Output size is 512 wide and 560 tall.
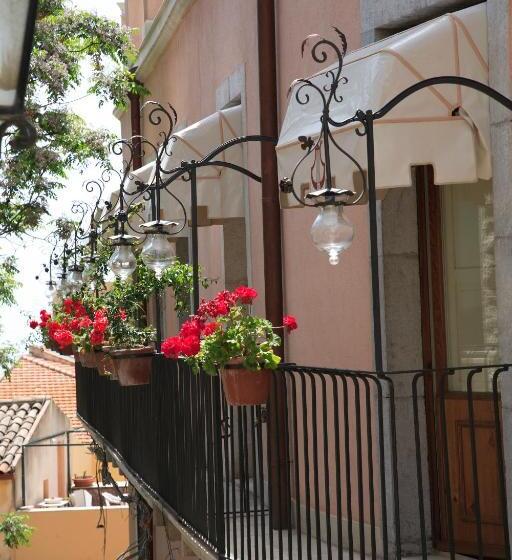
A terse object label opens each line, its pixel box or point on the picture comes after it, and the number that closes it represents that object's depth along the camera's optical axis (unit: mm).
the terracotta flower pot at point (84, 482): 38656
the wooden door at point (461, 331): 7516
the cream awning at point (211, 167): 11773
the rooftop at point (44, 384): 44594
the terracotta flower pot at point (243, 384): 6859
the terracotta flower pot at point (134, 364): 10023
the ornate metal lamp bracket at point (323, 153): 5574
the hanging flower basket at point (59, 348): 13167
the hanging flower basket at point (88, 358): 11680
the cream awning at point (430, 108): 6727
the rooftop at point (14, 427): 31516
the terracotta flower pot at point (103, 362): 10805
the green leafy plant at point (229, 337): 6855
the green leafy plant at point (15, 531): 28719
